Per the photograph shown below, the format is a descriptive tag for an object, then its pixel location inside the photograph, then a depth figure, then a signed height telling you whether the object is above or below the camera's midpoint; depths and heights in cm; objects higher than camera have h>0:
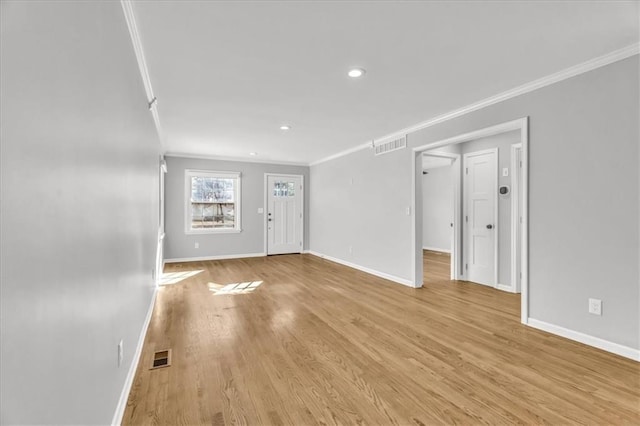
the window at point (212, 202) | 692 +26
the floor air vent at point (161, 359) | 230 -116
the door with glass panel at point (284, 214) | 774 -3
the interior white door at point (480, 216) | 476 -4
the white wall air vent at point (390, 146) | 480 +113
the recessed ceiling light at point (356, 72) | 278 +132
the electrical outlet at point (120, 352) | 169 -80
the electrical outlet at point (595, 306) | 260 -80
